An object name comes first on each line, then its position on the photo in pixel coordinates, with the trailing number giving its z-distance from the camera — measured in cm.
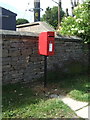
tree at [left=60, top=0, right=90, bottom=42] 426
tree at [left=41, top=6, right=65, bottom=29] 2966
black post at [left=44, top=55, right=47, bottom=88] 313
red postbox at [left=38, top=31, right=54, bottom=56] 302
